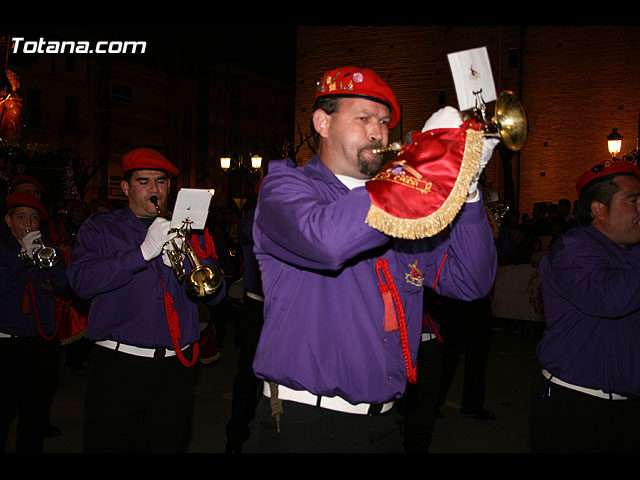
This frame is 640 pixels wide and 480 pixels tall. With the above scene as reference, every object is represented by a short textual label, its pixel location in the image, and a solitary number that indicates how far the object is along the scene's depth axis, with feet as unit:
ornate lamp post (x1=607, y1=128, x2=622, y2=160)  48.98
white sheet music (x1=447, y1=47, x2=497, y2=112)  5.71
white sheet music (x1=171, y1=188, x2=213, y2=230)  12.44
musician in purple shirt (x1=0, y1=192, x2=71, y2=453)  15.29
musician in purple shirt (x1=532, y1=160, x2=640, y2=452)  10.23
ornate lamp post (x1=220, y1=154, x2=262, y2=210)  63.93
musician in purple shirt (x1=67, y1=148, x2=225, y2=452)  12.22
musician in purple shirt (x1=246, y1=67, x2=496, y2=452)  7.10
